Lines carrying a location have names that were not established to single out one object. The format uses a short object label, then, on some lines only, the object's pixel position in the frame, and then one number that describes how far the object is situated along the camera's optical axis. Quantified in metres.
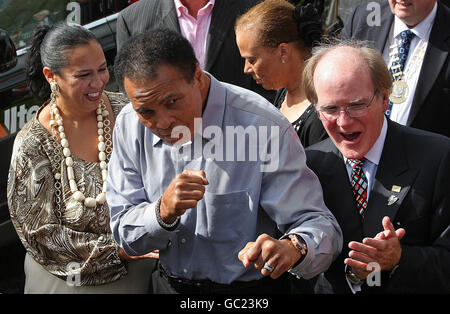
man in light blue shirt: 2.27
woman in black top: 3.20
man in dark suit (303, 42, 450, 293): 2.27
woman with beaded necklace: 3.08
